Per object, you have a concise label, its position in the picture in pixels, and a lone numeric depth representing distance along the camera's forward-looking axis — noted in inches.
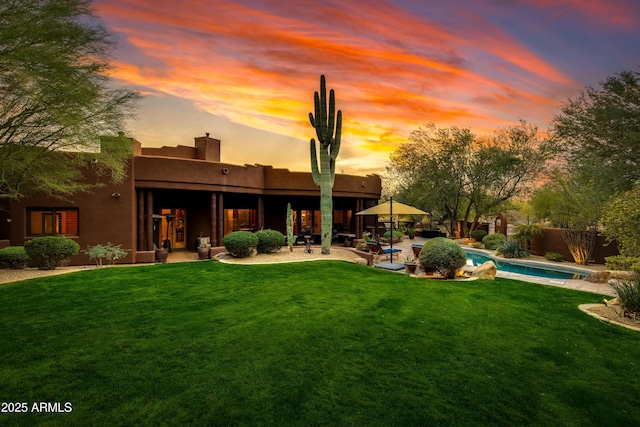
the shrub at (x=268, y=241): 595.8
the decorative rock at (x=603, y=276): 457.7
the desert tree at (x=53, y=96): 305.7
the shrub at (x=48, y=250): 440.5
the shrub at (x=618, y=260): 294.4
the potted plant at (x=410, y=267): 488.4
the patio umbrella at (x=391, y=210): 565.6
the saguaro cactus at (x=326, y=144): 594.5
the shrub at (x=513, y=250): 722.2
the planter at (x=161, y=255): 564.4
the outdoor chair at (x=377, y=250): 608.7
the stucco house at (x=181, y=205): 522.9
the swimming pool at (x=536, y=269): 540.8
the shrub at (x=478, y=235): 1024.2
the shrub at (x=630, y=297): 270.8
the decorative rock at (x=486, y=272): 446.1
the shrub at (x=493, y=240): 864.9
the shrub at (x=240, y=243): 548.7
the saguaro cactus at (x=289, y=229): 643.5
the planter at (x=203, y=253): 594.7
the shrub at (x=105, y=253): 481.7
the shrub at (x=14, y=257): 441.7
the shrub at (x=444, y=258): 432.8
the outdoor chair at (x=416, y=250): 623.5
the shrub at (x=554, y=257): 658.8
